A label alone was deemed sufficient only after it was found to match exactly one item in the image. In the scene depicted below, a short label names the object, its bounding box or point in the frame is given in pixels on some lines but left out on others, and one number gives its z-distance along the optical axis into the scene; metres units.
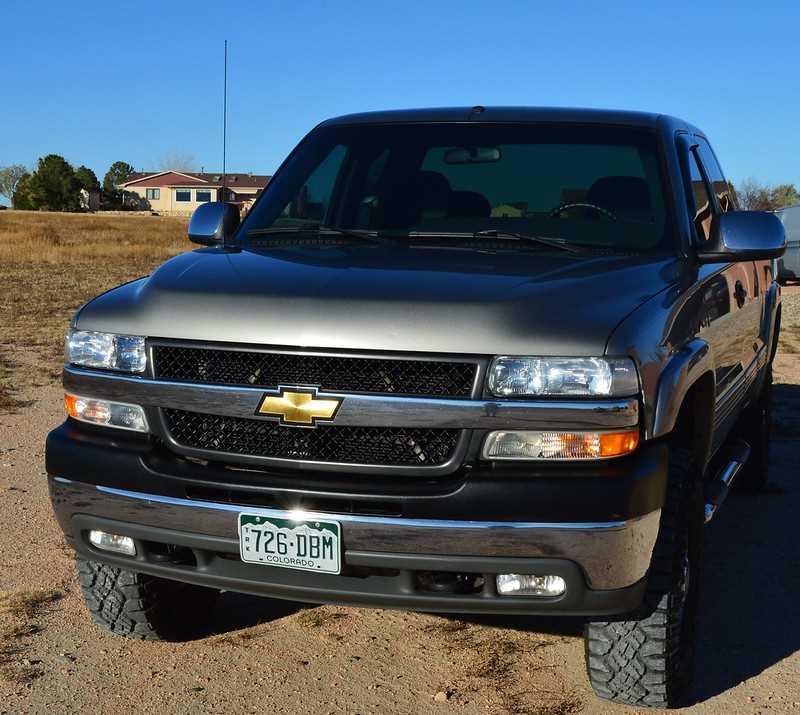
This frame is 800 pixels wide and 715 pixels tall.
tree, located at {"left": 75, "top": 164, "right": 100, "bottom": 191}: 105.88
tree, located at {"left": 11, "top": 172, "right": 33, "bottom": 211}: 103.34
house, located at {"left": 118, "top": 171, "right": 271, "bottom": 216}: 120.44
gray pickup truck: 3.04
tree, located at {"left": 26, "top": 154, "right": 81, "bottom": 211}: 101.25
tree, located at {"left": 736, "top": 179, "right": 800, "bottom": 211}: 50.47
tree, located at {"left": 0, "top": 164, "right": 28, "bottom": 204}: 137.25
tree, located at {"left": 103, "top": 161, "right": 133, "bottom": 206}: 120.56
